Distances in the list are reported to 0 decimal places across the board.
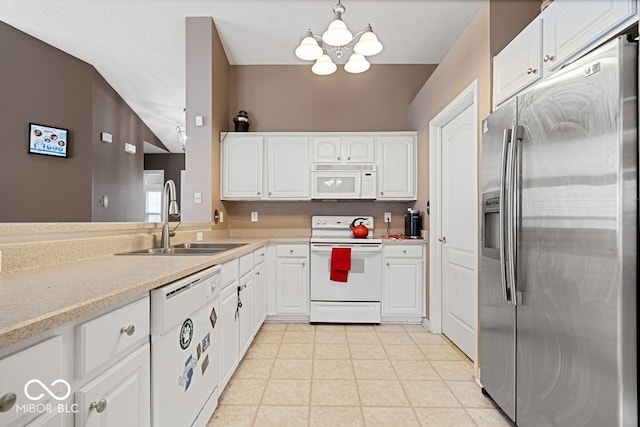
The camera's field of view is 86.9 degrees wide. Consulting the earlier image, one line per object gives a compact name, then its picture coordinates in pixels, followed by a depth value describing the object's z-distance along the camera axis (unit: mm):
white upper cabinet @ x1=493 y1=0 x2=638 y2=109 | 1260
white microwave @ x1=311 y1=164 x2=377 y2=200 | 3775
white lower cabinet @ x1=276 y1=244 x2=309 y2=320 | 3482
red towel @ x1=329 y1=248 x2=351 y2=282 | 3369
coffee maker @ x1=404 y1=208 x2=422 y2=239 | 3598
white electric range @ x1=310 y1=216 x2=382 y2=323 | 3428
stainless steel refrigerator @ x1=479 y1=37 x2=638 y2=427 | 1081
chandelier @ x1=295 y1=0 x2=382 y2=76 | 2205
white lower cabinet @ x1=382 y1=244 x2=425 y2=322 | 3445
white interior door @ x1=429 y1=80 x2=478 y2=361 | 2508
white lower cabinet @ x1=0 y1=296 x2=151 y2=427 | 644
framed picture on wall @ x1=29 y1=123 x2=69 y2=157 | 3879
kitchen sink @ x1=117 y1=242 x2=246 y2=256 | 2144
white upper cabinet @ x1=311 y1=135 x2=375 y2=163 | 3789
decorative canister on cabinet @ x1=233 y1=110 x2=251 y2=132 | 3898
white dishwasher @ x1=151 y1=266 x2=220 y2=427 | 1172
